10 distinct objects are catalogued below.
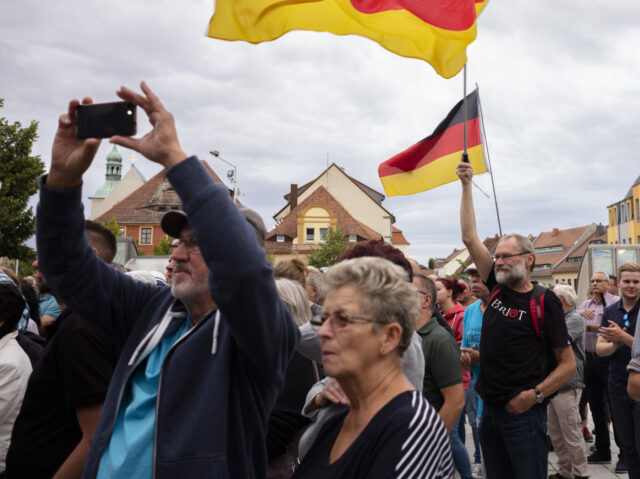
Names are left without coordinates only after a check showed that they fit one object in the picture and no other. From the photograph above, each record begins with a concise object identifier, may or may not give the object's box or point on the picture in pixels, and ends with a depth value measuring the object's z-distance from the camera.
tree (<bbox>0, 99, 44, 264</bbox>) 26.34
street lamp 32.09
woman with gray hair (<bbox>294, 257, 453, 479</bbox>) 1.95
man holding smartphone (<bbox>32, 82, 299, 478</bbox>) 1.74
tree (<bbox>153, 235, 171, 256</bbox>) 40.70
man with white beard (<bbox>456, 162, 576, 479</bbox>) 4.21
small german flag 6.01
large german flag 4.66
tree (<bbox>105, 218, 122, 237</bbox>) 45.88
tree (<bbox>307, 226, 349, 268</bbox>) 48.16
